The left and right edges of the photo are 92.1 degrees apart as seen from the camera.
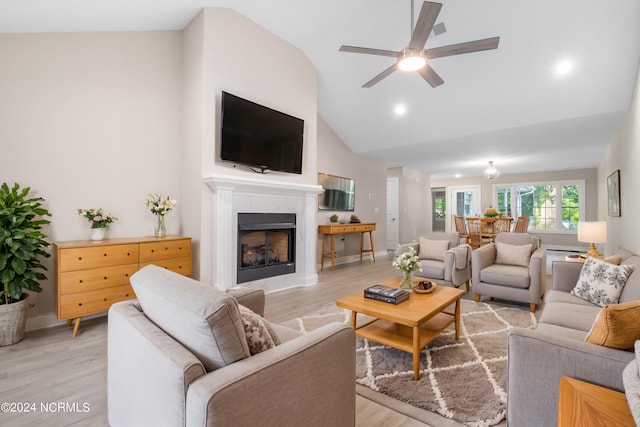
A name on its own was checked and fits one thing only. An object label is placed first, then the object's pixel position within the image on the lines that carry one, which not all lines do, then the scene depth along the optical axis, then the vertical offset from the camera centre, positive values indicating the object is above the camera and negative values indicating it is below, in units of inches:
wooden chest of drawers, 101.7 -19.4
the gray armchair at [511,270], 131.4 -24.4
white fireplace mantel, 139.5 +0.8
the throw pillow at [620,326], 49.4 -17.8
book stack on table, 93.7 -24.5
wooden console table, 218.8 -11.5
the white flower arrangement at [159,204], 133.0 +4.5
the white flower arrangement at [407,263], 107.0 -16.5
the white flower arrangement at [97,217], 117.0 -1.1
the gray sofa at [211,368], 35.9 -20.1
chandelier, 295.9 +43.1
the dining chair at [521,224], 265.0 -6.9
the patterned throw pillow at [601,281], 89.2 -19.7
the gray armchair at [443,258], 153.5 -22.3
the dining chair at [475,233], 251.3 -14.2
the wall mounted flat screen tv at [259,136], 140.4 +39.2
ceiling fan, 93.6 +58.7
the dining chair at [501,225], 247.4 -7.4
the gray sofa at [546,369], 48.5 -25.5
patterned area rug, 68.6 -41.7
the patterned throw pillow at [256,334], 45.4 -18.2
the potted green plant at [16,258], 93.7 -13.6
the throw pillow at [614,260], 100.2 -14.3
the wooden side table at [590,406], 38.2 -25.8
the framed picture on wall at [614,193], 161.8 +13.3
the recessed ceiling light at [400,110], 199.0 +69.6
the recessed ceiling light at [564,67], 141.5 +69.6
